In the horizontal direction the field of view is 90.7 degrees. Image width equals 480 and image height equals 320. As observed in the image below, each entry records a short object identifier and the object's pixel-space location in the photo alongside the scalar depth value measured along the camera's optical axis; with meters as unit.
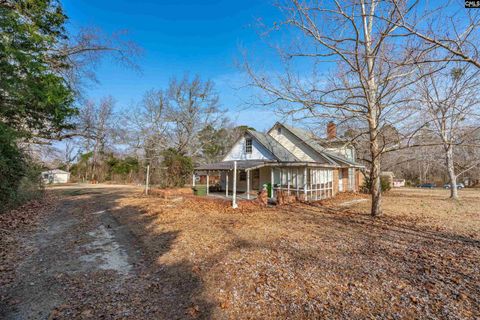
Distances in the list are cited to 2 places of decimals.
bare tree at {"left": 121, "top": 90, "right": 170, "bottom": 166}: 30.05
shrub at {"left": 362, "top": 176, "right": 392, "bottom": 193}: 22.69
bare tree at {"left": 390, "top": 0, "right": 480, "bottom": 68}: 3.74
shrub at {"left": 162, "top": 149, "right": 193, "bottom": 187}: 19.94
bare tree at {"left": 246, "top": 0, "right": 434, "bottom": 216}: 7.52
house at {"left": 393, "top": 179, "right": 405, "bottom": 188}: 41.94
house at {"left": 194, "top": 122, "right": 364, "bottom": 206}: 16.11
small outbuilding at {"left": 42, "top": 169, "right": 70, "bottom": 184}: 44.97
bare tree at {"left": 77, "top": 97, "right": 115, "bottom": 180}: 16.20
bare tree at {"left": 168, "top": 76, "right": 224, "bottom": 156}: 30.48
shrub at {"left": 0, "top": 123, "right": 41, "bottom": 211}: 8.48
